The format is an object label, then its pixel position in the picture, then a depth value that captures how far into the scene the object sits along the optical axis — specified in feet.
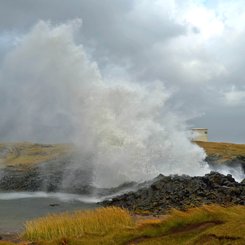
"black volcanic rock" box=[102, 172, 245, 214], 119.85
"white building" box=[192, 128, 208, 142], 451.94
